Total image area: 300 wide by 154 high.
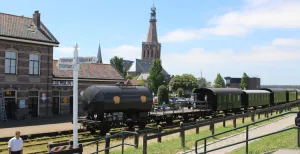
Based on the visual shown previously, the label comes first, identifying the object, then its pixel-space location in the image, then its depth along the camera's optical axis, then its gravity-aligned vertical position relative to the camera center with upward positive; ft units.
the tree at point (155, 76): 235.40 +6.05
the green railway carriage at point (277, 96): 145.69 -5.23
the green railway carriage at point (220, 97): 96.27 -4.00
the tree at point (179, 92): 318.86 -7.44
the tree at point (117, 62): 298.56 +20.53
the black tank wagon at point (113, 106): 66.08 -4.51
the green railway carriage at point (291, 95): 173.58 -6.11
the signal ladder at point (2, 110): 88.32 -6.96
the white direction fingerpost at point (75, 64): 34.01 +2.14
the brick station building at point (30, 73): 92.12 +3.60
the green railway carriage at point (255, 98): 116.78 -5.28
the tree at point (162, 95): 172.76 -5.61
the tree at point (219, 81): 361.79 +3.73
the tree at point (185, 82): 338.54 +2.45
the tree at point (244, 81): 333.62 +3.49
